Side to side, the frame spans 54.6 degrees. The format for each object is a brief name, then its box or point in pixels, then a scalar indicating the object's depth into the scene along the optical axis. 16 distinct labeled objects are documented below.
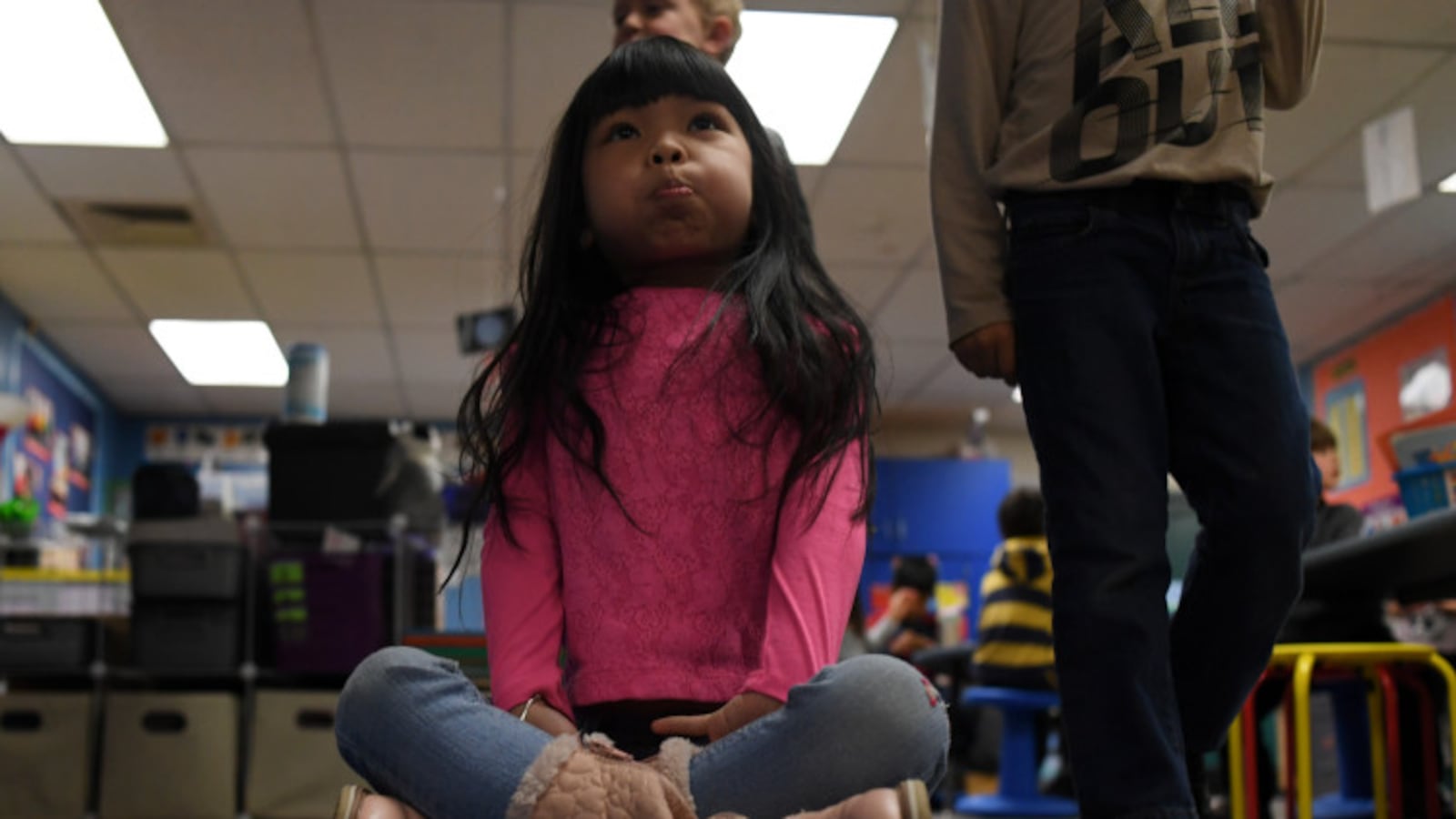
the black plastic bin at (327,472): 3.86
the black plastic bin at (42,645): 3.83
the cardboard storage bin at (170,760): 3.68
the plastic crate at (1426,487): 2.26
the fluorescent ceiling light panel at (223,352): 6.65
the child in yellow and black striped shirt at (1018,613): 3.40
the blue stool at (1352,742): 3.10
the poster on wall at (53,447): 6.54
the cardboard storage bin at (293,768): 3.63
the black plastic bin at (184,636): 3.80
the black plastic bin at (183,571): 3.78
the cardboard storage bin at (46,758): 3.68
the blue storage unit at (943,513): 8.09
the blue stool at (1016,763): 3.33
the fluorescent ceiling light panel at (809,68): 3.92
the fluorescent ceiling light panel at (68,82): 3.88
